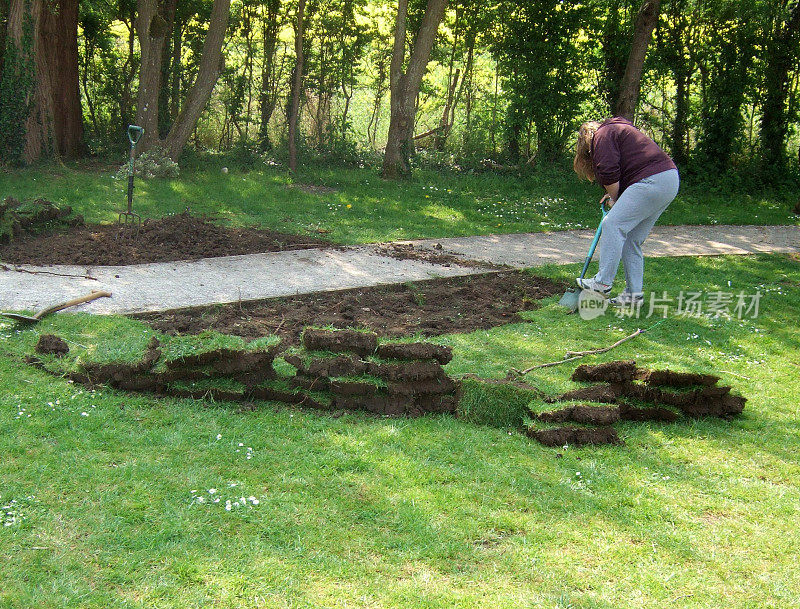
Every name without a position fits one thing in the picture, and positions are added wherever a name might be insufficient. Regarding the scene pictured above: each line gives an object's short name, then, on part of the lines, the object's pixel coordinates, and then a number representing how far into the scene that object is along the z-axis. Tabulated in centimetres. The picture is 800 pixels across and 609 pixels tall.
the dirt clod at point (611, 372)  496
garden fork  823
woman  665
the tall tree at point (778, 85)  1580
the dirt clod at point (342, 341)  487
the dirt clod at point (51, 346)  520
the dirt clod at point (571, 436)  447
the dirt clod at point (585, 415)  450
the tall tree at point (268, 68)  1636
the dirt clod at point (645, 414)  491
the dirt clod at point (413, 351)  481
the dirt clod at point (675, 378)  493
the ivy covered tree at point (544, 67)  1563
